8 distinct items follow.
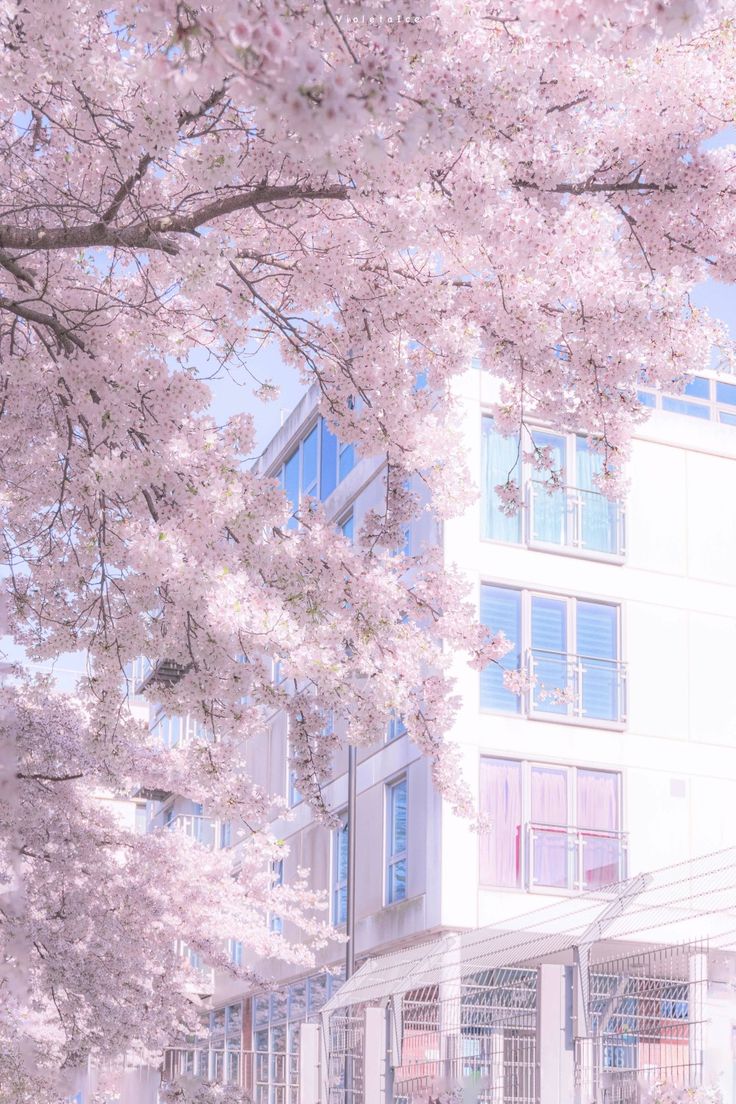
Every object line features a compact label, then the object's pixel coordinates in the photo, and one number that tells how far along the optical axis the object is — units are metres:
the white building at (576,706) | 22.36
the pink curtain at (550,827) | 22.42
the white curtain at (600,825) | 22.77
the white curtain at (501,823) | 22.16
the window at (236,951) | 32.94
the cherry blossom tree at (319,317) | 6.39
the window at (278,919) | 29.40
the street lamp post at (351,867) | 20.55
